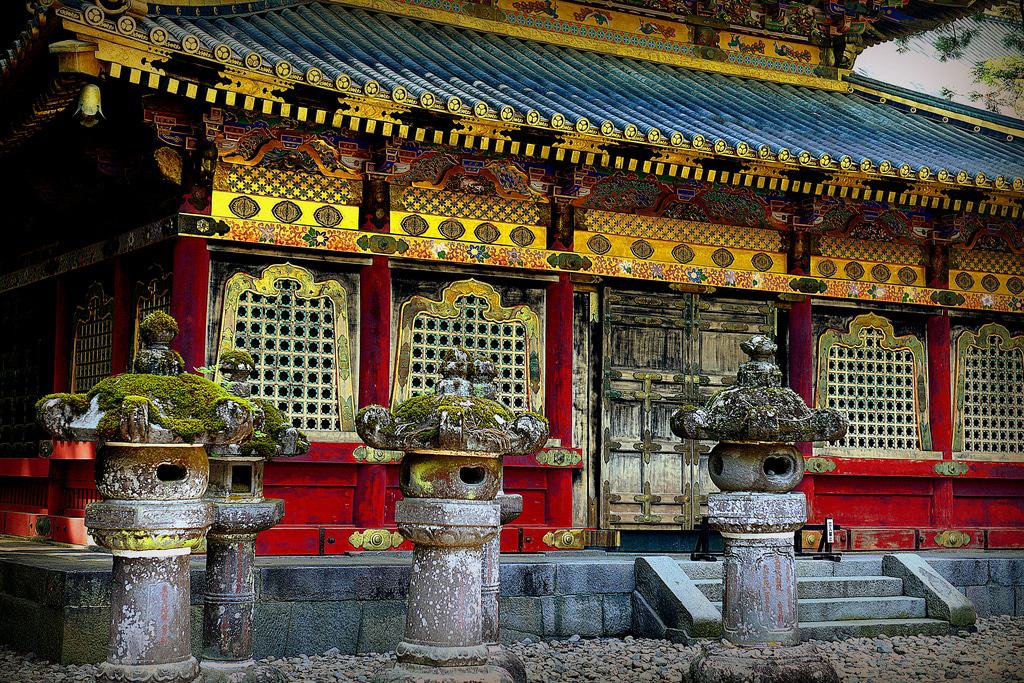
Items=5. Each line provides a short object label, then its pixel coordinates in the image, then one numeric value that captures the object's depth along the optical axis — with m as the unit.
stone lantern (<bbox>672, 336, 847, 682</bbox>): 7.68
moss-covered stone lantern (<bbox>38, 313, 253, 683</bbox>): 6.23
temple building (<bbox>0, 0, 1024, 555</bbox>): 11.12
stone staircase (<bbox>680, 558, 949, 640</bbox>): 10.99
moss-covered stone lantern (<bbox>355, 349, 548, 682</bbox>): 6.75
